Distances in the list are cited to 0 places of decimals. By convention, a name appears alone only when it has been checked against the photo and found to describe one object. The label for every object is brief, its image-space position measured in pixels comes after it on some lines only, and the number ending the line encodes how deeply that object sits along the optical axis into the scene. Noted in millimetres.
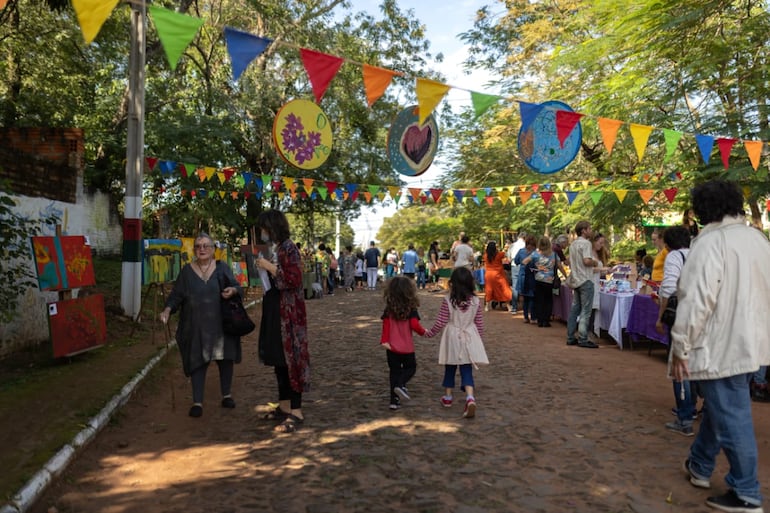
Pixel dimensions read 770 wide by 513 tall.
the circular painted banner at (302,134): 8242
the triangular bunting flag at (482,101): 6934
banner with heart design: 9195
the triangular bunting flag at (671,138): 8047
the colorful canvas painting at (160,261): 9898
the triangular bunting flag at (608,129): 7969
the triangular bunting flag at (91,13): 4465
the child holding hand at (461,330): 5547
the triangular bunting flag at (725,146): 8408
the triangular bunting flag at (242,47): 5730
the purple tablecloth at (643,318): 8042
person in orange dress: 13414
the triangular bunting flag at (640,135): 7858
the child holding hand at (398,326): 5633
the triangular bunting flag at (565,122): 7648
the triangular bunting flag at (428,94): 6758
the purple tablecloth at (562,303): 11862
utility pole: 10180
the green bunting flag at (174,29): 4945
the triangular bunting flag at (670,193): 12962
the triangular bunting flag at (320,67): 6279
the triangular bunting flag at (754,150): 8258
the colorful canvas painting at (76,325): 6945
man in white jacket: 3322
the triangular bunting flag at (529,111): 7445
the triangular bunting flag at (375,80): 6660
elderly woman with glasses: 5504
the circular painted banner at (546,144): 7871
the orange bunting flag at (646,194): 13258
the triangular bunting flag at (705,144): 8112
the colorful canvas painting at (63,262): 6977
